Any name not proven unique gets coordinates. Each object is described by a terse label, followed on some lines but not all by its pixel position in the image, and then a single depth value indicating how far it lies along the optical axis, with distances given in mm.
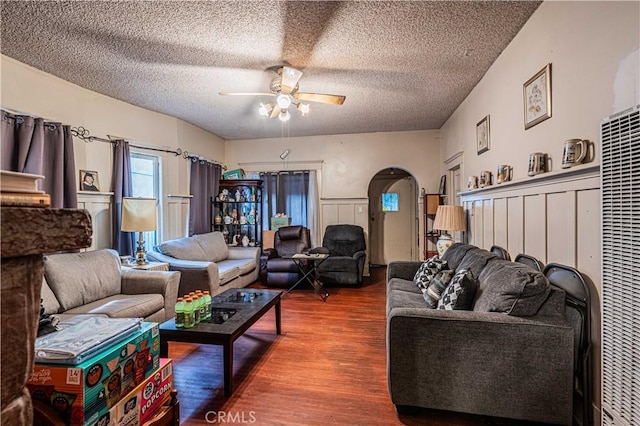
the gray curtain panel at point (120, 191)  3670
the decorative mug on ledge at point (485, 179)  3007
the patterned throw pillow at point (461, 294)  2104
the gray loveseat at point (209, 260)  3691
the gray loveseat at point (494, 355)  1640
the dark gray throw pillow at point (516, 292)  1709
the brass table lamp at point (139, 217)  3457
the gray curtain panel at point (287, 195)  5859
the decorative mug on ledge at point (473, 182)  3374
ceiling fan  2869
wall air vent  1184
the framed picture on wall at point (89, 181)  3359
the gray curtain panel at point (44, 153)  2703
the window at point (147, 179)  4176
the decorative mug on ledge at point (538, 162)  2016
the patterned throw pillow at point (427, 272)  2900
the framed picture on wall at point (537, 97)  1992
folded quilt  859
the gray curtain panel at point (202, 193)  5035
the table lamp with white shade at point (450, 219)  3663
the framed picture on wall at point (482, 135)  3091
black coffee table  2109
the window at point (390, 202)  6773
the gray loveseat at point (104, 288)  2504
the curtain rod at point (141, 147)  3314
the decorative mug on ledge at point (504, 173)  2562
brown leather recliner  4883
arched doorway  6711
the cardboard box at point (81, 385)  851
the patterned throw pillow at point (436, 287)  2500
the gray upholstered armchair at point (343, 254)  4883
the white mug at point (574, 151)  1631
